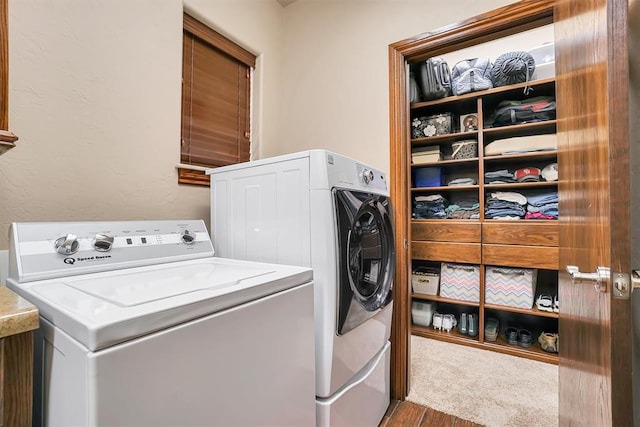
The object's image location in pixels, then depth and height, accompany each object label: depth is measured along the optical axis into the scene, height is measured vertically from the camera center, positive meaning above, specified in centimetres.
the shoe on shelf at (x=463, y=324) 254 -95
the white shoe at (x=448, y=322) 263 -97
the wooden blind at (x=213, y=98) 167 +76
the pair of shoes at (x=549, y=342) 221 -97
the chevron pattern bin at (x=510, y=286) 230 -57
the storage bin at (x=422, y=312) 273 -91
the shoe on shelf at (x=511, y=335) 237 -99
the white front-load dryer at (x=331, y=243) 104 -11
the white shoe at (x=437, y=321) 267 -98
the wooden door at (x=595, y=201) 57 +4
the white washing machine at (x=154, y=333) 50 -24
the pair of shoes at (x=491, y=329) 243 -96
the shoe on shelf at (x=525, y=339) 231 -99
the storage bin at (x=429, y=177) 272 +38
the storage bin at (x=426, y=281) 268 -60
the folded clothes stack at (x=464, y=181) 262 +32
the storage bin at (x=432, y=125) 265 +86
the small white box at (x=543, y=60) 238 +131
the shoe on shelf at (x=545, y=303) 225 -68
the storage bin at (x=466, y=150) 256 +60
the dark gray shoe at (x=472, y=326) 250 -95
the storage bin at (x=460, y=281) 250 -58
